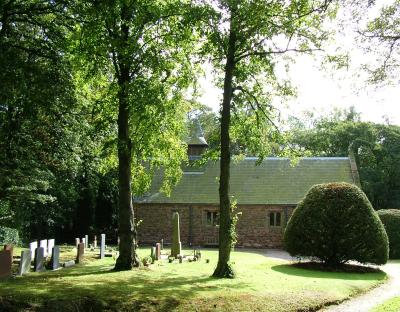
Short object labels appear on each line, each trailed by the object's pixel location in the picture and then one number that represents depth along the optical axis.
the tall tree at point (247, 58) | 16.20
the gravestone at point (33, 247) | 19.93
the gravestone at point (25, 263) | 16.93
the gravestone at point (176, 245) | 25.08
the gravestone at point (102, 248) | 23.84
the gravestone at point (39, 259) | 18.03
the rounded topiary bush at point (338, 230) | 22.25
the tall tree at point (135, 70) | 16.62
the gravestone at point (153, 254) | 22.09
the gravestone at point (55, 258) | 18.89
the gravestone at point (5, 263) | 15.69
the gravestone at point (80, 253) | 21.42
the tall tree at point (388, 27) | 14.95
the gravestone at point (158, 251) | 23.72
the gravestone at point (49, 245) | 23.19
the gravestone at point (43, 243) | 21.91
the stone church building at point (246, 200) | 37.38
